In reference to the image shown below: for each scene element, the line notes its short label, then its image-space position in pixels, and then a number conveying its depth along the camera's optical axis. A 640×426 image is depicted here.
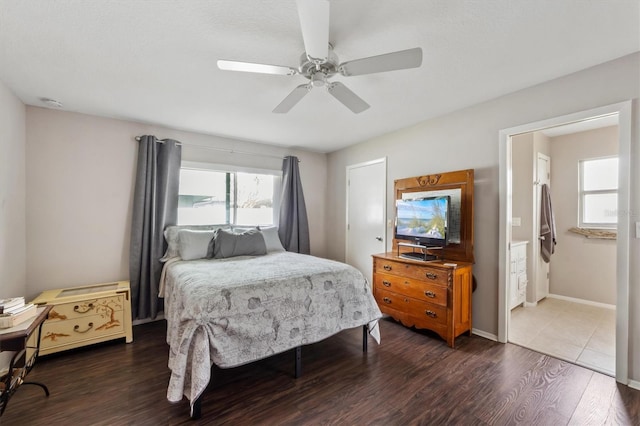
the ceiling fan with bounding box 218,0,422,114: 1.28
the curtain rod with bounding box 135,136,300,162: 3.37
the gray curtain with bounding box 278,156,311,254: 4.33
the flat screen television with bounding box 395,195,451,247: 2.83
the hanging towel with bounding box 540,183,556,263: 3.79
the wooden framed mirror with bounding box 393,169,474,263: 2.84
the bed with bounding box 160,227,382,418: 1.71
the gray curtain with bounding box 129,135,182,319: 3.17
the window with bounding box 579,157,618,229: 3.64
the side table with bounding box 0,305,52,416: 1.50
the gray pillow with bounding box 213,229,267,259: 3.18
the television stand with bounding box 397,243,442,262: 2.90
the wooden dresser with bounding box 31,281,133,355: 2.43
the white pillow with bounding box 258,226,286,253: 3.69
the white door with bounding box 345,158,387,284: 3.93
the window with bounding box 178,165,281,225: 3.71
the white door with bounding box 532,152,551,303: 3.74
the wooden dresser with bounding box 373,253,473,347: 2.58
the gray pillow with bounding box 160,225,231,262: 3.21
